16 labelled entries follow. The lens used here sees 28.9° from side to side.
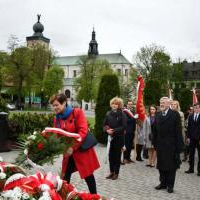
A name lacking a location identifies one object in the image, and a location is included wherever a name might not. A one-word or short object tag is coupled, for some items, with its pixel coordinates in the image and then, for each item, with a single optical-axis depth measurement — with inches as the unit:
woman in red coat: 212.4
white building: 4569.4
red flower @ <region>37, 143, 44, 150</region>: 166.2
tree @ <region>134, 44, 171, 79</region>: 2374.5
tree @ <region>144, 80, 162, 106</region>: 813.9
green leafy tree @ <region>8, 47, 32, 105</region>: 2212.1
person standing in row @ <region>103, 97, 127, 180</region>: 350.6
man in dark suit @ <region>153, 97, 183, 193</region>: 304.7
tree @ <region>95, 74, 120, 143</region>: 689.0
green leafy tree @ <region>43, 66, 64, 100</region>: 2610.7
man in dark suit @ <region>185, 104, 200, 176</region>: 408.8
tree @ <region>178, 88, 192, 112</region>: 906.7
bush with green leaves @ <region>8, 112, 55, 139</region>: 565.9
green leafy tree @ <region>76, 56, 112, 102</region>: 2918.3
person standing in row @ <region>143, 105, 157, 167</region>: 450.9
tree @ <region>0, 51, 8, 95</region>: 2192.4
